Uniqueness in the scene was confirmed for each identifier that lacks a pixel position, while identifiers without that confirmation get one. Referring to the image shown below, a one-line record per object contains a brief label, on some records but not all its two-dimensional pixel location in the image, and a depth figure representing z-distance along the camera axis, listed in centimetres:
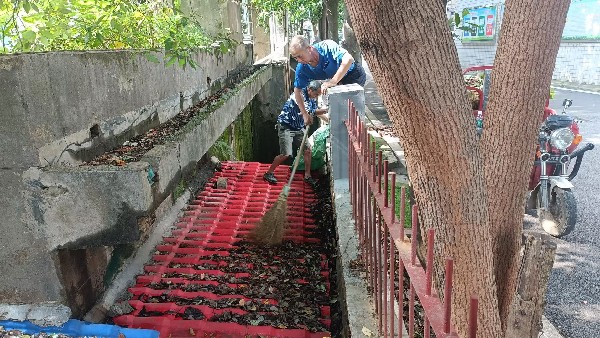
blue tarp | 267
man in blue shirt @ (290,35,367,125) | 626
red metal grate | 296
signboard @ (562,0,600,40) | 1708
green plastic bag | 641
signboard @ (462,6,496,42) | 1853
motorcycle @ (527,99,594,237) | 523
